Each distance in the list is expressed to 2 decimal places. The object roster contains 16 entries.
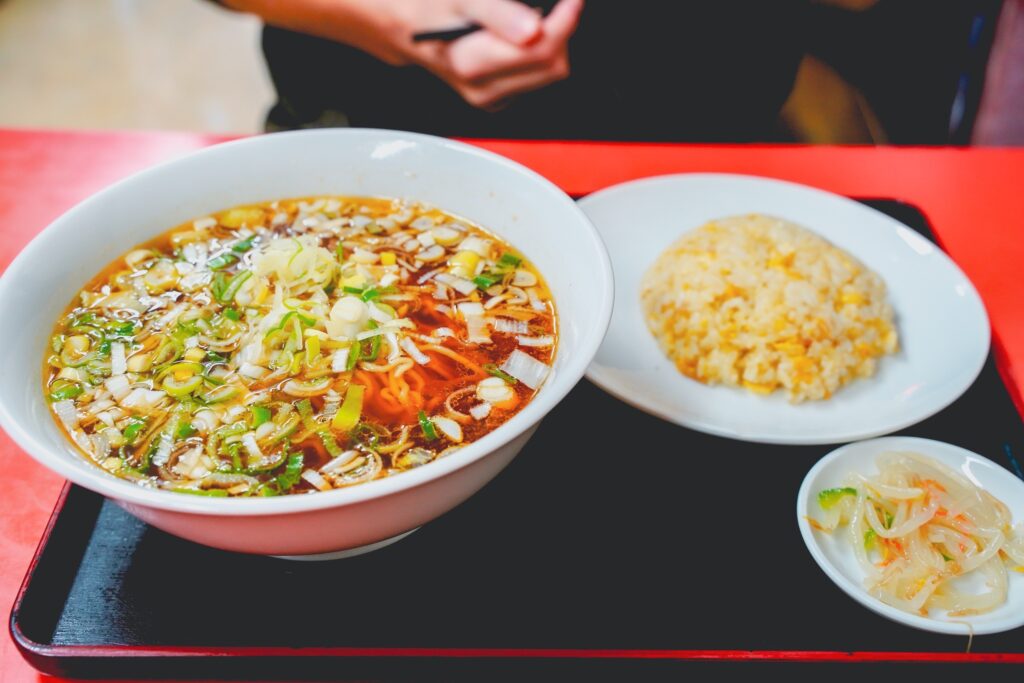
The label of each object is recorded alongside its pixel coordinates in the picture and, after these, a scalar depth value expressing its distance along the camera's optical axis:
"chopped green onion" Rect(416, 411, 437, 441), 0.45
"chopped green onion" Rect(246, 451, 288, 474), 0.43
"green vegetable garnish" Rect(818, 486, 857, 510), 0.49
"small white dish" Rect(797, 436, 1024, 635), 0.44
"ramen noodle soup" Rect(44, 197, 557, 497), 0.44
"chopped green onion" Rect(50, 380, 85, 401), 0.45
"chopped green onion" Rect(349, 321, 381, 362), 0.48
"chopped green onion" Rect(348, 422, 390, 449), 0.45
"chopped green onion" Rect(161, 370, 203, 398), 0.46
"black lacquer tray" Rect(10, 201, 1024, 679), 0.43
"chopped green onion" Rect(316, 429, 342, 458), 0.44
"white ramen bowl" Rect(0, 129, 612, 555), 0.38
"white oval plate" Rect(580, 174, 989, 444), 0.54
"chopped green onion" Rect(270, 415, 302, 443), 0.44
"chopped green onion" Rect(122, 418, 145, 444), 0.44
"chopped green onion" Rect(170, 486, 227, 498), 0.41
